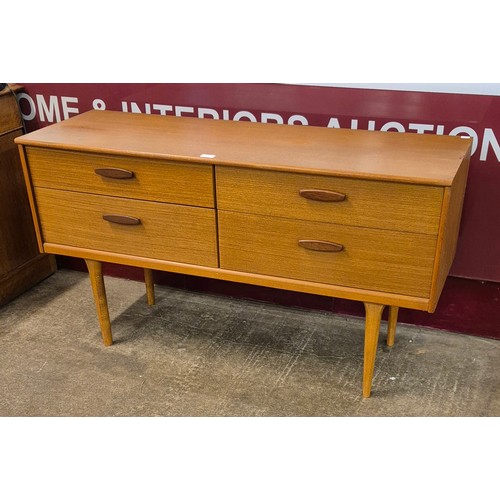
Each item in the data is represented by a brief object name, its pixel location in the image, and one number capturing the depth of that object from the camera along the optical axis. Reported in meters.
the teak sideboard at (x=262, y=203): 1.89
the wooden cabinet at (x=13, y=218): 2.83
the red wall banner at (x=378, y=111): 2.29
